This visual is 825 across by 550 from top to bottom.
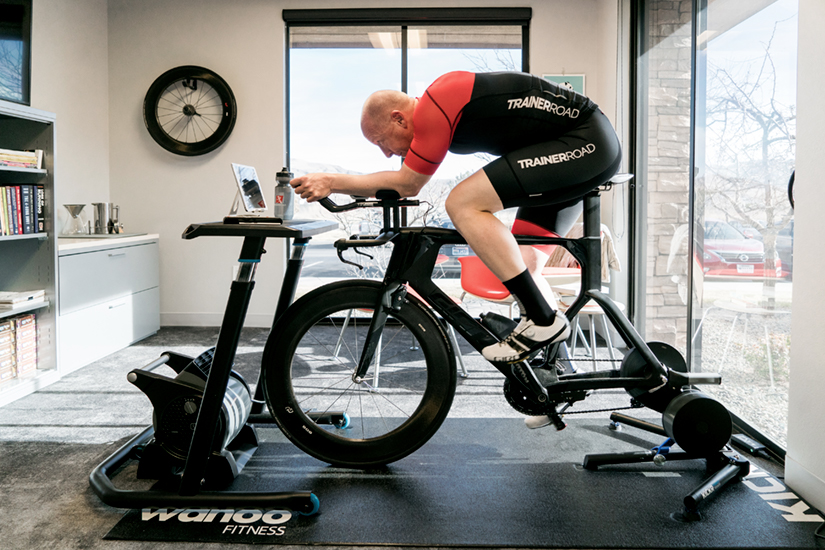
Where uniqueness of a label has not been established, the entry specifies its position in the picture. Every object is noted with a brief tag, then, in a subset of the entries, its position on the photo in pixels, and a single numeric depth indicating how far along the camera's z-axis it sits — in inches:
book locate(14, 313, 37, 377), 112.0
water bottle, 83.2
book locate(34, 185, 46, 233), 113.9
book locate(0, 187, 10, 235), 106.9
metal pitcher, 158.7
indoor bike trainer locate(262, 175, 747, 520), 73.7
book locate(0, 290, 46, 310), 107.3
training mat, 61.2
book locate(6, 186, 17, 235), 108.0
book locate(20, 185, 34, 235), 110.7
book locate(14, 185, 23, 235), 109.3
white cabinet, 127.6
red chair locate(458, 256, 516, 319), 126.0
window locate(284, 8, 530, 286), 177.9
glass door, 86.3
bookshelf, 113.3
